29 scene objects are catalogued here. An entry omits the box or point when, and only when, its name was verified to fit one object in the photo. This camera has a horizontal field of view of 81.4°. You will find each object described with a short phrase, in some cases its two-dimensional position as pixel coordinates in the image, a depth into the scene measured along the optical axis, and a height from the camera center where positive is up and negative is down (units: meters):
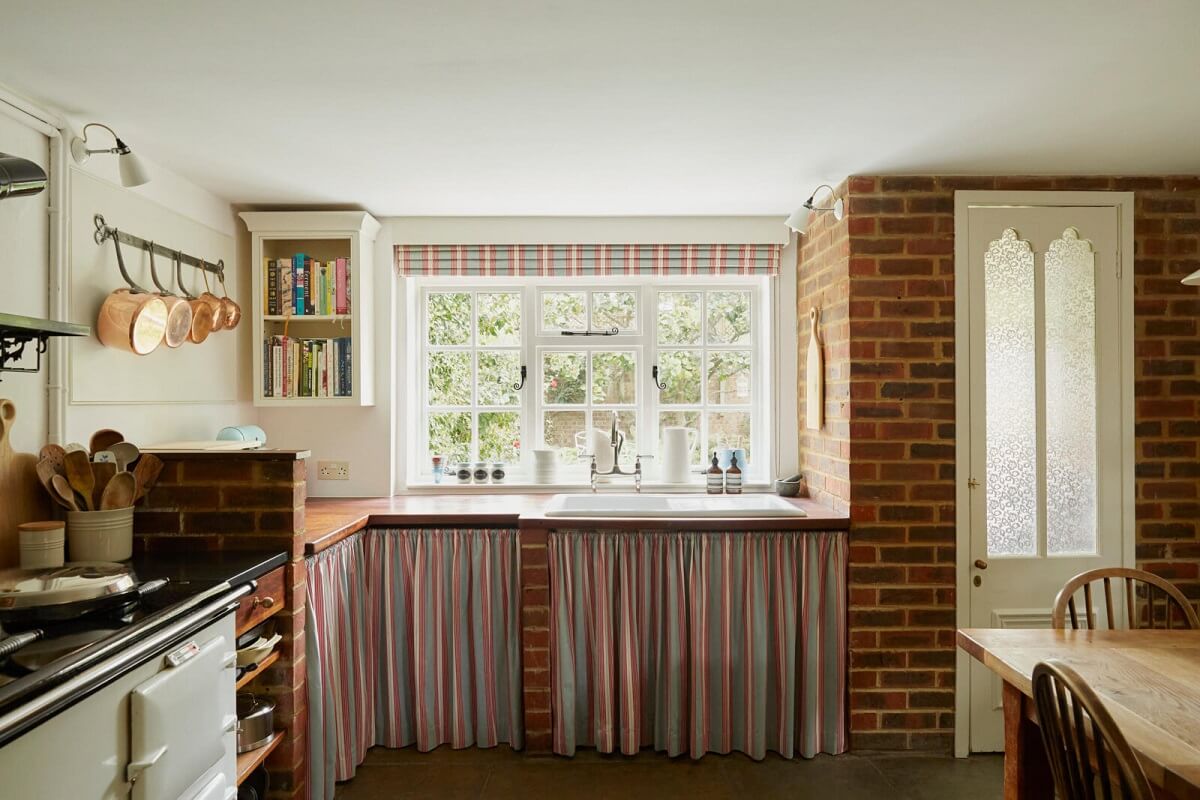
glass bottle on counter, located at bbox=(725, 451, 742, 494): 3.35 -0.39
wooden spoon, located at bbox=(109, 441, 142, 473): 2.01 -0.15
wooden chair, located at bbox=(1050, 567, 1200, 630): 1.90 -0.53
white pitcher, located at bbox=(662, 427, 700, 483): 3.43 -0.26
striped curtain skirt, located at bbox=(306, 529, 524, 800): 2.75 -0.92
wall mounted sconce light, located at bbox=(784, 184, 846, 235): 2.74 +0.74
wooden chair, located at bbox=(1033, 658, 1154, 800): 1.09 -0.59
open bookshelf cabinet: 3.17 +0.39
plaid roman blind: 3.39 +0.69
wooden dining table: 1.22 -0.61
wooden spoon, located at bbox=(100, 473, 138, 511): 1.97 -0.26
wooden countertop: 2.68 -0.46
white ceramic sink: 2.79 -0.44
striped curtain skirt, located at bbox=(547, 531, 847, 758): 2.69 -0.90
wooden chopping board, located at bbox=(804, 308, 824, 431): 3.03 +0.09
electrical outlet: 3.38 -0.33
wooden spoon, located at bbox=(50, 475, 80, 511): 1.92 -0.25
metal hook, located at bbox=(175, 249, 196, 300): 2.71 +0.51
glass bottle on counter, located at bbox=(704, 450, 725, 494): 3.35 -0.38
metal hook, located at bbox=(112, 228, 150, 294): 2.35 +0.48
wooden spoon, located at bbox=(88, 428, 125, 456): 2.12 -0.11
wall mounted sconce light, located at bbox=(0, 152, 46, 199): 1.54 +0.51
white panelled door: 2.71 -0.03
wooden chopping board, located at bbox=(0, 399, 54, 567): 1.85 -0.25
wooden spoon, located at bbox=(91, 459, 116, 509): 1.98 -0.21
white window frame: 3.56 +0.30
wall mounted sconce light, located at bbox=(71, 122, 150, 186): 2.01 +0.69
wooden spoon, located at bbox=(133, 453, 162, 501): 2.06 -0.21
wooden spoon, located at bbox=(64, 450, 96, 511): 1.94 -0.20
